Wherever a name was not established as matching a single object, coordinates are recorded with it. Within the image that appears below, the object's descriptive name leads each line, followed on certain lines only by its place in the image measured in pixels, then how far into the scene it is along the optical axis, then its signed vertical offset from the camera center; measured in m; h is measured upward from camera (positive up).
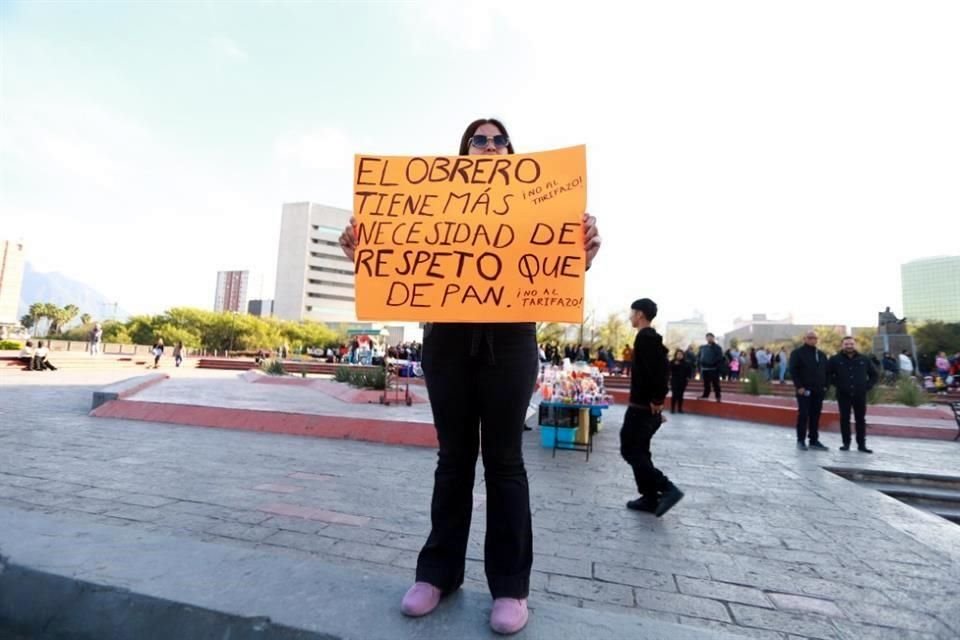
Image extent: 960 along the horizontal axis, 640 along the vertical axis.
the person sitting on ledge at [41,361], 18.88 -0.74
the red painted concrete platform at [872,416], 10.06 -0.98
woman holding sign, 1.92 -0.35
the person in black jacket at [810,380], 7.63 -0.09
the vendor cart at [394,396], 10.39 -0.88
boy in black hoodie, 3.79 -0.39
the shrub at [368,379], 11.83 -0.61
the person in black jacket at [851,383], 7.49 -0.10
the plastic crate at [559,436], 6.64 -1.01
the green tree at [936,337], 45.34 +4.15
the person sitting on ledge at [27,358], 19.27 -0.67
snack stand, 6.20 -0.49
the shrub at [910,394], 13.58 -0.44
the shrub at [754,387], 16.02 -0.49
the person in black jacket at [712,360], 13.00 +0.27
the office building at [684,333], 62.72 +6.44
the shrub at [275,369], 18.52 -0.65
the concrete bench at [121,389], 8.15 -0.80
